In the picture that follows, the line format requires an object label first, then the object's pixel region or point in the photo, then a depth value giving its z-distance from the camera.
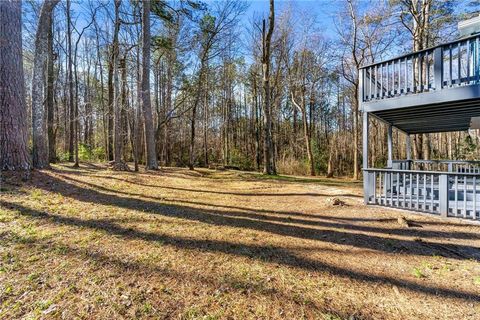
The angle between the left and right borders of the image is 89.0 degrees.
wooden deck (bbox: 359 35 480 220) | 4.91
